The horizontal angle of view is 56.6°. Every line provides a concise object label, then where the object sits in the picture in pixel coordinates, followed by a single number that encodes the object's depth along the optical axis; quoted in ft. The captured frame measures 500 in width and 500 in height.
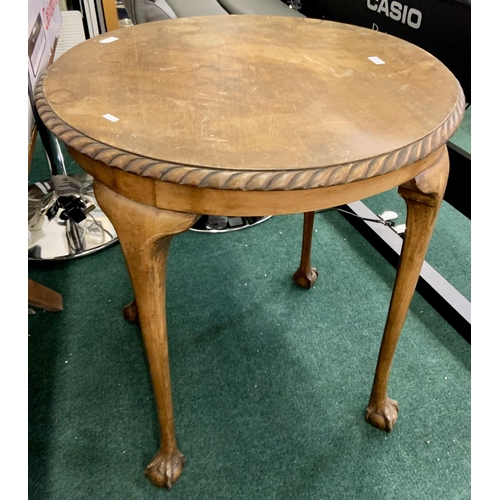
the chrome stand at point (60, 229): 4.58
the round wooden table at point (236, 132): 1.80
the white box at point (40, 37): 3.20
